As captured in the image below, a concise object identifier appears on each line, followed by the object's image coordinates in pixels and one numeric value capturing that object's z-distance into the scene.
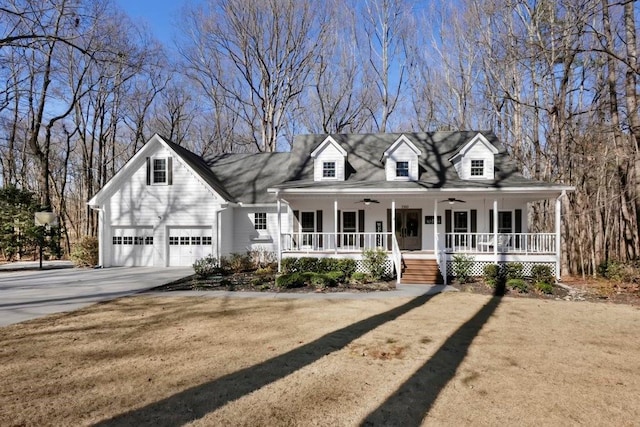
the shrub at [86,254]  18.11
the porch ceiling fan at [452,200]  15.04
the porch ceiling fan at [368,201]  15.36
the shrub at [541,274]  13.15
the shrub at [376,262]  13.80
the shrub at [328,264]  14.34
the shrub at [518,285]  11.85
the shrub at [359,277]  13.15
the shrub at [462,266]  13.79
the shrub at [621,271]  12.69
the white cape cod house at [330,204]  15.09
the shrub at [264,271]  14.77
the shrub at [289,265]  14.59
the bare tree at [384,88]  28.70
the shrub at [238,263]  16.33
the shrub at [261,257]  17.69
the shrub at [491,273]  12.87
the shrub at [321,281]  12.51
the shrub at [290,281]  12.41
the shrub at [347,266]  14.15
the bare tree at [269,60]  27.19
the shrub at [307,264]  14.57
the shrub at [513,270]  13.53
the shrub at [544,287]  11.57
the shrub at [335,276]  12.80
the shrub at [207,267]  14.63
